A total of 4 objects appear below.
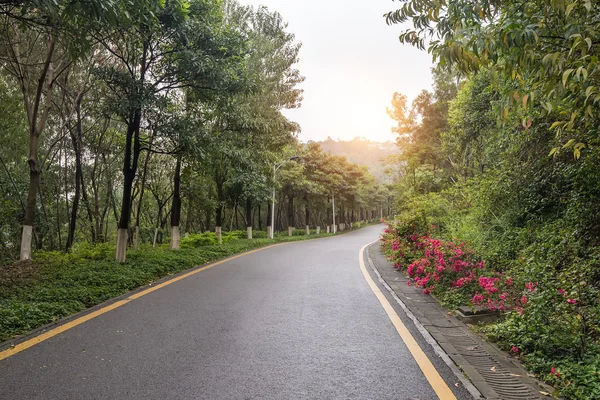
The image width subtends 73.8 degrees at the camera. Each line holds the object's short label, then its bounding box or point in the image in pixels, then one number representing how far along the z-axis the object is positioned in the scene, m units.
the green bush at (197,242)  16.31
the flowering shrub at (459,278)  5.33
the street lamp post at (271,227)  26.65
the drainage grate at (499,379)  3.07
